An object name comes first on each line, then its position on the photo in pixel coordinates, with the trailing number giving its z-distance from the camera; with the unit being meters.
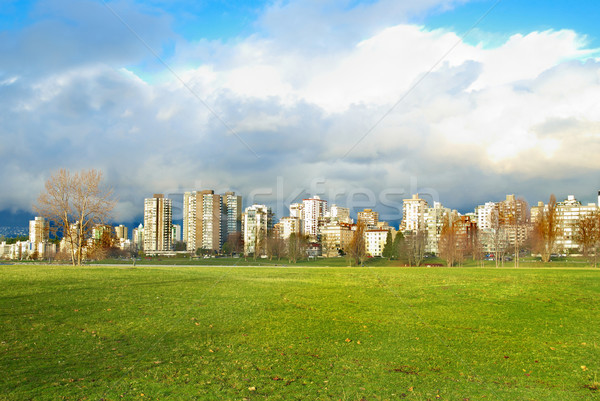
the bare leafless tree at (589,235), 75.03
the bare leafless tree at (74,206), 42.41
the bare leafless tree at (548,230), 85.44
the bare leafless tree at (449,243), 88.81
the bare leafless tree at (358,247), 101.36
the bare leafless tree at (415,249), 102.00
